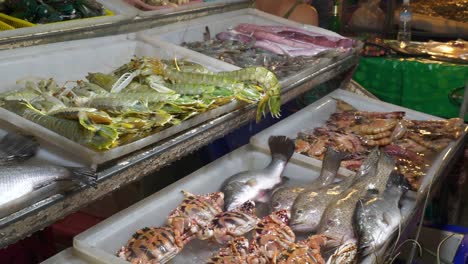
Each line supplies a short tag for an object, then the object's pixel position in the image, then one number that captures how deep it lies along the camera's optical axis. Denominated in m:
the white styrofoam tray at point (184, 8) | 3.88
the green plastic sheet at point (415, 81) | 4.76
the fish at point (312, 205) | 2.68
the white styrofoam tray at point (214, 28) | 3.71
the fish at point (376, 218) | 2.51
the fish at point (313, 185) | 2.81
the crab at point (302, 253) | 2.32
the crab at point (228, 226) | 2.51
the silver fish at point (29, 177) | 1.90
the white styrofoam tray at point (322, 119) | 3.30
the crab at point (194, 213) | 2.51
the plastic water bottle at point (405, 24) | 5.66
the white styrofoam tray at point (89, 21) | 3.06
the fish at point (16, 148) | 2.09
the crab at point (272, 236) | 2.41
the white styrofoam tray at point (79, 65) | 2.21
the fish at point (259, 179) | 2.84
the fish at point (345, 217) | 2.44
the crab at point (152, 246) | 2.30
